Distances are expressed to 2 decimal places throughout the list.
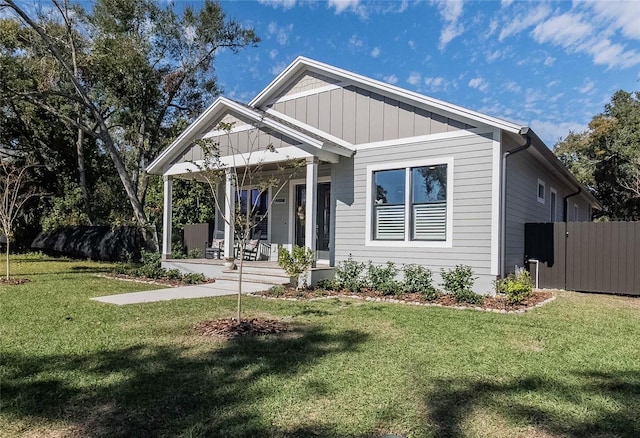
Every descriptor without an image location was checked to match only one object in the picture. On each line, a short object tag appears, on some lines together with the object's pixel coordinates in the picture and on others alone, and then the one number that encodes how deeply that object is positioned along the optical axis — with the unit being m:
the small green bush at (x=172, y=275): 10.94
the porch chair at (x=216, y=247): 12.92
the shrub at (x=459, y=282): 7.77
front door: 11.14
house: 8.41
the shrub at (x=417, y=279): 8.58
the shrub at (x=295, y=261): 8.76
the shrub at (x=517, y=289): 7.30
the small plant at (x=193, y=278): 10.38
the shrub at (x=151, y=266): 11.23
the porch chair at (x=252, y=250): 12.10
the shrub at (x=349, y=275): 9.16
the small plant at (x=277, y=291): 8.19
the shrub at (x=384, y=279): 8.54
